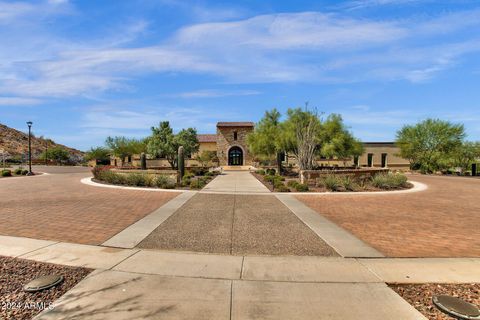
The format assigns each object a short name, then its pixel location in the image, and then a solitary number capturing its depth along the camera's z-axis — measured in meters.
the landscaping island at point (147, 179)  16.89
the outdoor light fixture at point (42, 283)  3.89
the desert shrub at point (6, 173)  24.88
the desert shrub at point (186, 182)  17.69
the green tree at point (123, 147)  48.41
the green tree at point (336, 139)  26.66
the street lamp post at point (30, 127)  27.14
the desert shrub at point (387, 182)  16.81
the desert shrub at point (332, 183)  15.67
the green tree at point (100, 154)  50.19
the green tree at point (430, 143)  34.22
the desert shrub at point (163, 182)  16.47
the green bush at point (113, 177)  18.09
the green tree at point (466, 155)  32.88
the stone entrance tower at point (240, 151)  47.28
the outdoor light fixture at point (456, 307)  3.37
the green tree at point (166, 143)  36.31
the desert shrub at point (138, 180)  17.33
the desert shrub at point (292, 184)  16.39
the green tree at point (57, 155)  55.62
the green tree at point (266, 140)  29.50
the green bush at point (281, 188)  15.35
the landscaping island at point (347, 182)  15.77
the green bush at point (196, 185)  16.42
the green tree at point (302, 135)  22.88
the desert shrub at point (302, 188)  15.59
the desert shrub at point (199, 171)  29.97
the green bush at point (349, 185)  15.75
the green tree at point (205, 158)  47.91
